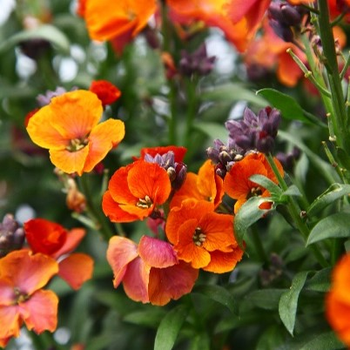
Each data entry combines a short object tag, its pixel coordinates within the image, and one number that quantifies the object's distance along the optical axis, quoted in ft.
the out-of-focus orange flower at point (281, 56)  1.10
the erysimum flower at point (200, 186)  0.86
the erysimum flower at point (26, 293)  0.88
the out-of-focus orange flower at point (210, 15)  1.07
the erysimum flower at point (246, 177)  0.84
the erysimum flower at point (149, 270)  0.83
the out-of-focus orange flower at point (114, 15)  1.05
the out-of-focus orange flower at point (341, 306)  0.65
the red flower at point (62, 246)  0.91
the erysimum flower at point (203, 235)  0.84
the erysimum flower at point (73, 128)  0.87
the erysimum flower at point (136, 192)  0.84
